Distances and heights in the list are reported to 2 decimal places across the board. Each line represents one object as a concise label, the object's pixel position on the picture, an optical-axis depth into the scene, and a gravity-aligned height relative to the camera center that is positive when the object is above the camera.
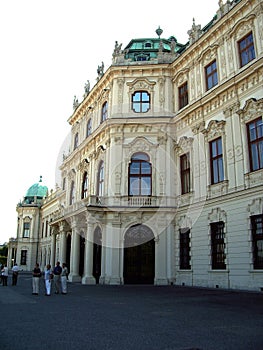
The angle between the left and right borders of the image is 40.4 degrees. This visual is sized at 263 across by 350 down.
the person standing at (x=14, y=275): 25.97 -1.22
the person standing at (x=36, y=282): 17.72 -1.14
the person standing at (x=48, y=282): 17.73 -1.13
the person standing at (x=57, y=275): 19.02 -0.87
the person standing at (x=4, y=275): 25.06 -1.15
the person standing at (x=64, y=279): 18.25 -1.03
